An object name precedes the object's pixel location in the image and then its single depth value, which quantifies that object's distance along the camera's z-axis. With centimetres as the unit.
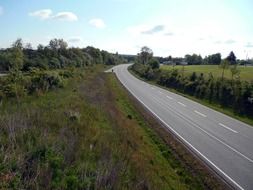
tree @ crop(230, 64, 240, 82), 2471
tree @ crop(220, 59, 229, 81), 2860
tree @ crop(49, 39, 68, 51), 5899
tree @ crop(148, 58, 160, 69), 4927
